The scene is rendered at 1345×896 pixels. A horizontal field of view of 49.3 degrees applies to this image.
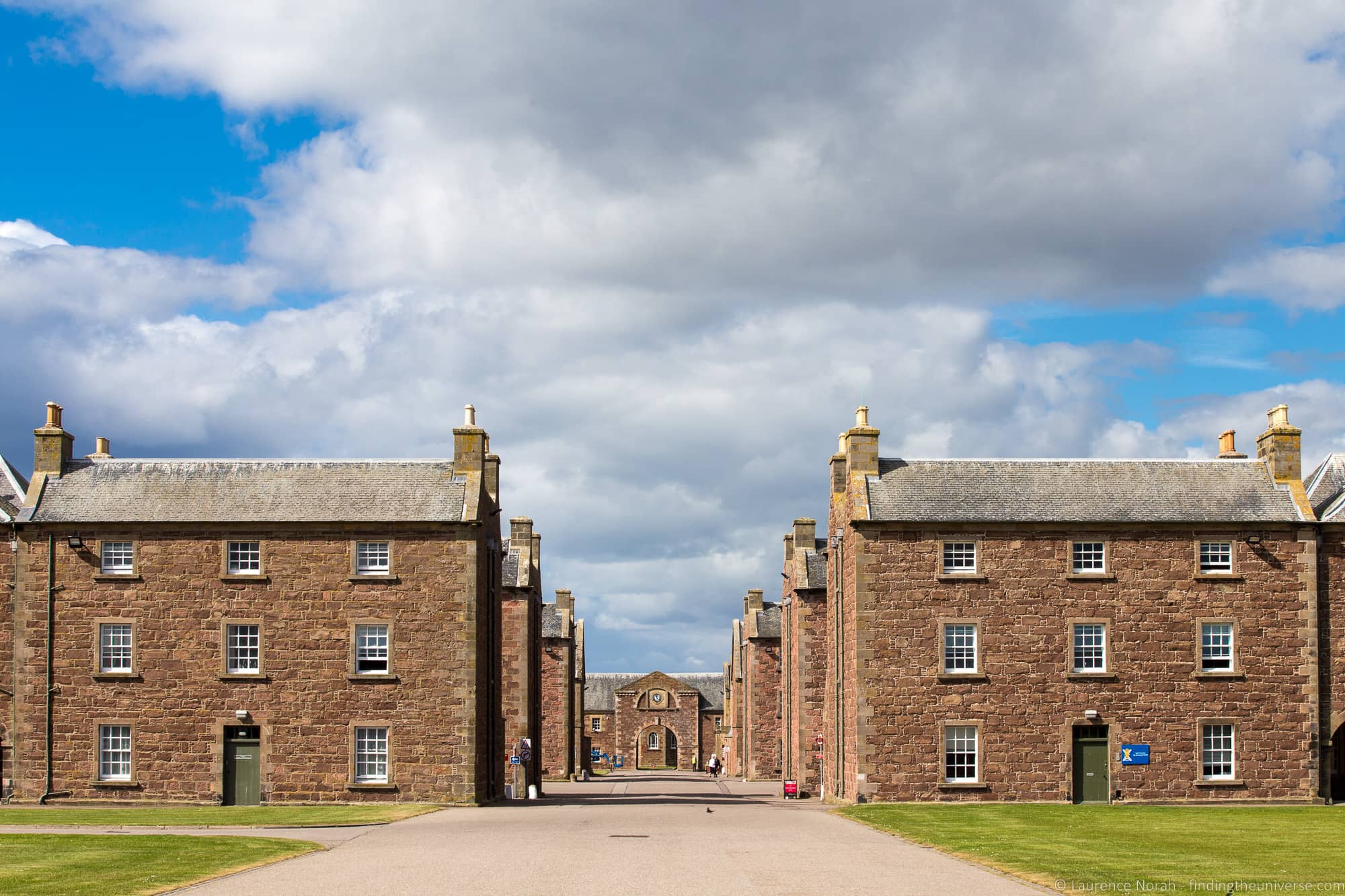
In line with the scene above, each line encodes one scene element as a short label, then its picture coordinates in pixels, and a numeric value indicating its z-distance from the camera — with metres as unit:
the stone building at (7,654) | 42.84
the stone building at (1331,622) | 43.47
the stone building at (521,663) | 53.97
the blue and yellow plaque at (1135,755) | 42.44
